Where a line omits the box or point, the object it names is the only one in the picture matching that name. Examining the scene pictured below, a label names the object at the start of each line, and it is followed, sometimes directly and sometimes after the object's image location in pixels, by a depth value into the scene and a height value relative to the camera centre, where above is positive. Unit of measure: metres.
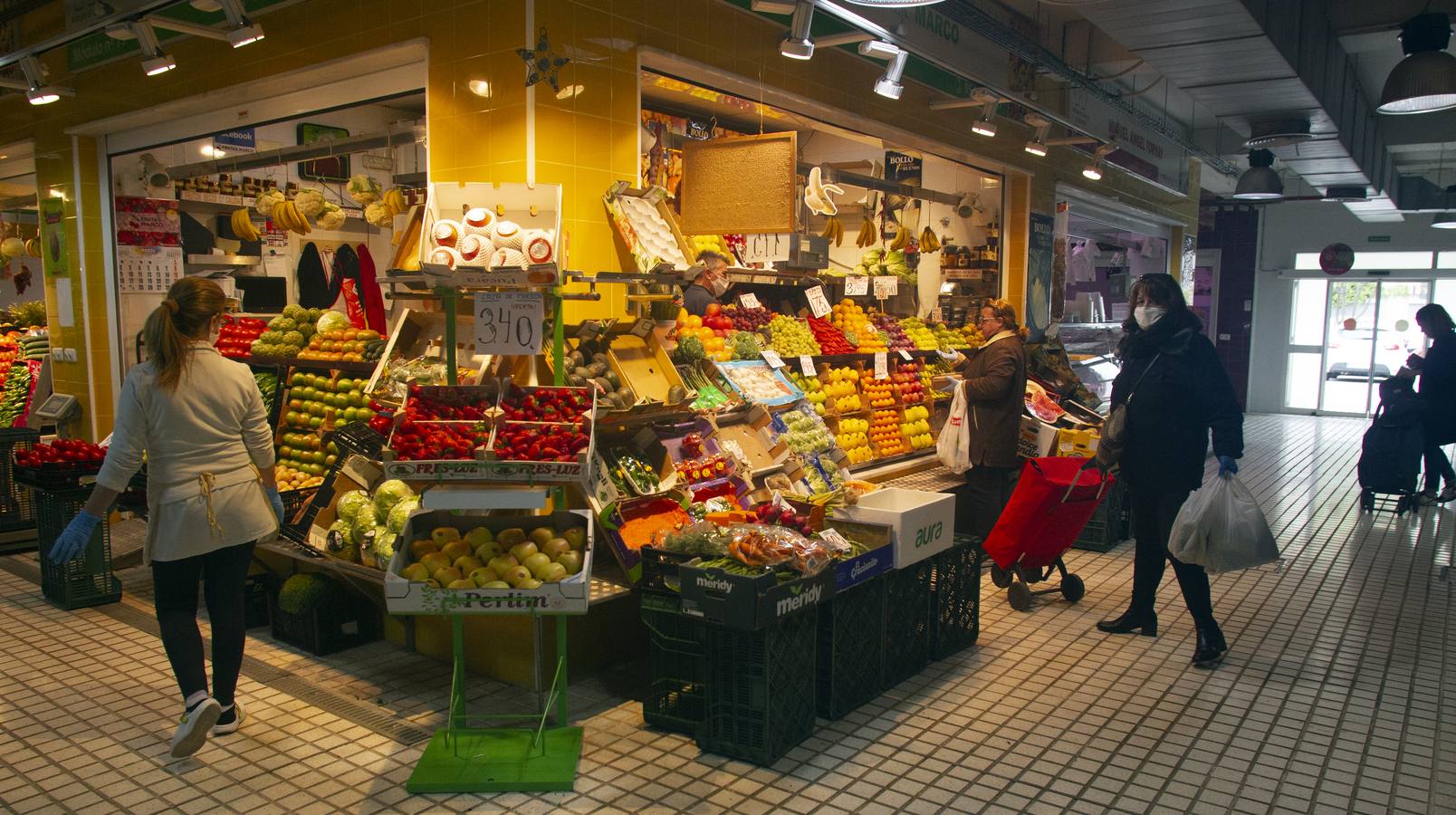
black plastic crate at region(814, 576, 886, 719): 4.14 -1.49
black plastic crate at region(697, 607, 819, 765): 3.71 -1.49
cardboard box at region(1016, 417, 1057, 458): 7.35 -0.97
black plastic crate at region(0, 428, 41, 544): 7.09 -1.40
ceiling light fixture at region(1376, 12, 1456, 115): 6.87 +1.76
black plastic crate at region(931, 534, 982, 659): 4.91 -1.48
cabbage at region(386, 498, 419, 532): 4.61 -0.99
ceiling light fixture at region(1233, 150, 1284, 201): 11.09 +1.53
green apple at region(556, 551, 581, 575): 3.73 -0.98
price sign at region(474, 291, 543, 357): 4.21 -0.06
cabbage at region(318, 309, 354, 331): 6.62 -0.10
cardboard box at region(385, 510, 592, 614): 3.44 -1.04
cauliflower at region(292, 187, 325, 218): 7.20 +0.78
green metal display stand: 3.52 -1.72
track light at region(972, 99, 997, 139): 8.05 +1.60
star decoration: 4.97 +1.28
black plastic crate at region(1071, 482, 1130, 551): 7.57 -1.67
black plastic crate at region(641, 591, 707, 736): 3.91 -1.48
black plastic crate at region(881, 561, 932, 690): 4.55 -1.50
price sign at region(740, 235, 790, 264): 8.07 +0.53
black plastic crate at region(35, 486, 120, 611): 5.63 -1.54
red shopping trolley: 5.39 -1.14
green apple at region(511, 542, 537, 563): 3.68 -0.92
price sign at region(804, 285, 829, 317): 8.08 +0.09
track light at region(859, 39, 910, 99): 6.61 +1.66
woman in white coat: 3.73 -0.70
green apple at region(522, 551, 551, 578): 3.66 -0.96
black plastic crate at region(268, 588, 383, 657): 4.93 -1.66
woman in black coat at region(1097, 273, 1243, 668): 4.98 -0.51
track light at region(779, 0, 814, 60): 5.70 +1.63
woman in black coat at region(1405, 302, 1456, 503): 8.71 -0.52
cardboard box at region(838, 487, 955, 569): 4.40 -0.99
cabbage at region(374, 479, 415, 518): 4.77 -0.94
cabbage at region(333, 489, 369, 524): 4.85 -0.99
